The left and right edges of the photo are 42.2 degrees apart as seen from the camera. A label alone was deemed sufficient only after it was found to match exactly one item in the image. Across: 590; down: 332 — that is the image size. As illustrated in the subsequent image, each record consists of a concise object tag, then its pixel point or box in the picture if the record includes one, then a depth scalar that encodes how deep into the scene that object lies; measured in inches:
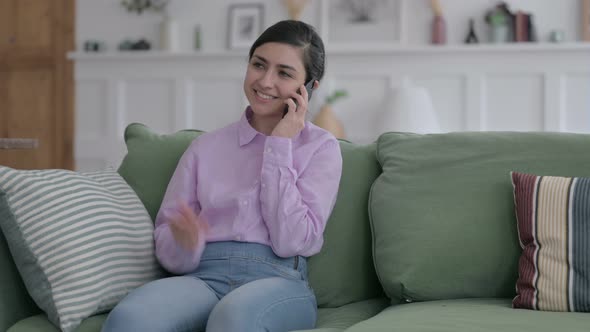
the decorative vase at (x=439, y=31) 187.9
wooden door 212.1
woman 62.2
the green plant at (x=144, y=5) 206.1
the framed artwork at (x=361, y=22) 191.5
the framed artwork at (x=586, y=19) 182.1
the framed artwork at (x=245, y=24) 199.6
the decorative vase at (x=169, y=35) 202.7
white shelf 181.8
